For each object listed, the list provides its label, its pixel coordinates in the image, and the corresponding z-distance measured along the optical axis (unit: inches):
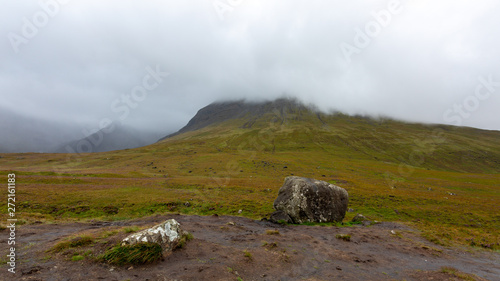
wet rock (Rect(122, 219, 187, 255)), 450.6
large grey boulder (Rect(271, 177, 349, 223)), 942.4
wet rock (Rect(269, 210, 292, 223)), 918.4
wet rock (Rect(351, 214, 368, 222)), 1025.7
